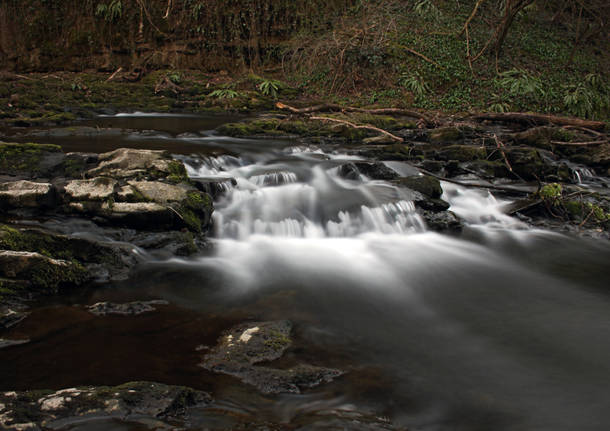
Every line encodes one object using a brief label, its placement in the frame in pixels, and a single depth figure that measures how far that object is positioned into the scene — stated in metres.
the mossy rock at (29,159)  6.78
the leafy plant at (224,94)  16.53
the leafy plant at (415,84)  16.17
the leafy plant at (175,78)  17.98
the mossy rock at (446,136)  11.51
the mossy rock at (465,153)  9.41
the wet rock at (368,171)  8.31
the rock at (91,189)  5.57
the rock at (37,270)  4.04
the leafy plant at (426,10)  20.25
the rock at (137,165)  6.42
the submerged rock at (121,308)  3.87
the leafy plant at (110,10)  19.80
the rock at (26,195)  5.42
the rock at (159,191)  5.68
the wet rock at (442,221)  6.96
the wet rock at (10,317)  3.51
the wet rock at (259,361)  3.01
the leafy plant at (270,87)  17.31
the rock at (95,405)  2.18
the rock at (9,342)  3.23
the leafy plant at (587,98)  15.20
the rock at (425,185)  7.49
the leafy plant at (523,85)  15.70
